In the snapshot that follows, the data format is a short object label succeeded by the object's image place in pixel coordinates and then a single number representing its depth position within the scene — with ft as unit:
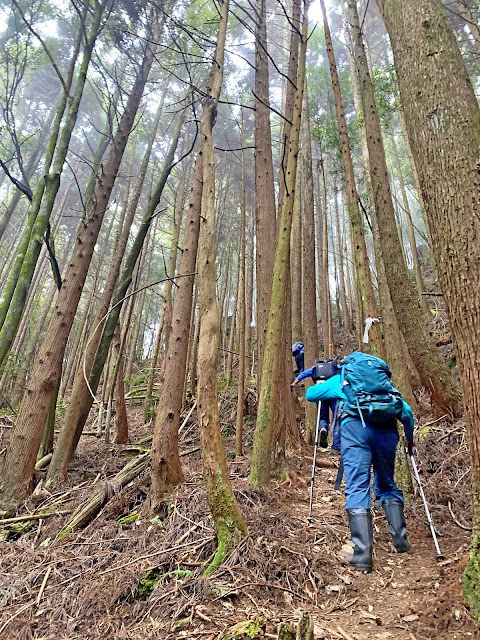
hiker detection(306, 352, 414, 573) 9.16
